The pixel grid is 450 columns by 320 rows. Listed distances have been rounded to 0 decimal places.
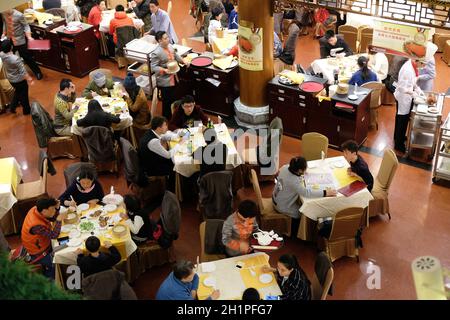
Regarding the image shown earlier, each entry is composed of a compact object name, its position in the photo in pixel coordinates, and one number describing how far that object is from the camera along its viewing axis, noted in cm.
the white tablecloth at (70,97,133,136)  891
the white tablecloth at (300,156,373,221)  707
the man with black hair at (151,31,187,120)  1003
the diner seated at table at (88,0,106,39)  1252
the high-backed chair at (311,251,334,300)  574
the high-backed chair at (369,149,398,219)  751
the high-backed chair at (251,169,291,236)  738
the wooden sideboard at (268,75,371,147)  900
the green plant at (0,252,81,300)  380
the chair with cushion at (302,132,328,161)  794
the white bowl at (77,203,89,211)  711
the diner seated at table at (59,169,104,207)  713
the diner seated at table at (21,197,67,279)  653
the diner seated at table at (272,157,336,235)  689
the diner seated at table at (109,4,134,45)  1202
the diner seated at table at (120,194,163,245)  674
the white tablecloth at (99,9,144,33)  1234
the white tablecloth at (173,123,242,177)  795
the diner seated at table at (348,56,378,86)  954
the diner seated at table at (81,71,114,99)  955
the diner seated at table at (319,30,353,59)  1062
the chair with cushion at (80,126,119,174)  842
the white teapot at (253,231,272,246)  640
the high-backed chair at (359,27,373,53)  1130
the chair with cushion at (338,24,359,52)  1141
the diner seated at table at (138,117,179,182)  785
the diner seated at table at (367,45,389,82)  1013
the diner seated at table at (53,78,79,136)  905
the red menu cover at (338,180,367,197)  715
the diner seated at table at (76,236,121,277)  604
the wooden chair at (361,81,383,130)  941
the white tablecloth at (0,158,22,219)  755
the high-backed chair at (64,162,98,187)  747
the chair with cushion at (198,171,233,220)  727
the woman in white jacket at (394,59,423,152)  862
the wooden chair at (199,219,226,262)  650
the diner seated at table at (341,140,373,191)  722
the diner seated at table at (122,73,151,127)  923
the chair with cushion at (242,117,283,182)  816
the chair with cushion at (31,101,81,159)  895
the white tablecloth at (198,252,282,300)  584
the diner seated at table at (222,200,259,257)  633
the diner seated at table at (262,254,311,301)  575
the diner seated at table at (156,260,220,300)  549
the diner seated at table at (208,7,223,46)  1145
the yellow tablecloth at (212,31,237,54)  1105
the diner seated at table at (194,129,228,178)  757
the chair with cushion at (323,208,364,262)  676
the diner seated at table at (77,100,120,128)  862
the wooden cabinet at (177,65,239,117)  1009
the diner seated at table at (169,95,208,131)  864
